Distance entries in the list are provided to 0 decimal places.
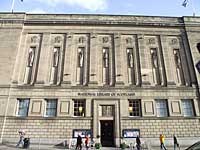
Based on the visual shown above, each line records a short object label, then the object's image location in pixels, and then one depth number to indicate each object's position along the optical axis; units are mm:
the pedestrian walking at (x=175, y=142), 23152
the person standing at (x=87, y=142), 22469
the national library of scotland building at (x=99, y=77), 25161
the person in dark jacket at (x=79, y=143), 21609
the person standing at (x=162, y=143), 22991
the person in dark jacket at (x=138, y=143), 22698
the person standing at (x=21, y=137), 23162
